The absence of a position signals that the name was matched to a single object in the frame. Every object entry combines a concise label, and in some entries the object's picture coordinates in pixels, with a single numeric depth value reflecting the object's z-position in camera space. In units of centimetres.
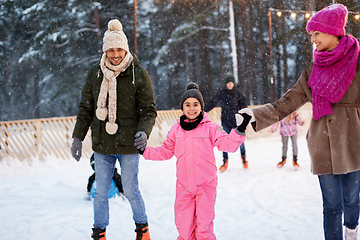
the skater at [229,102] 613
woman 193
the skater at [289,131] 610
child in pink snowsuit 237
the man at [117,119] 258
